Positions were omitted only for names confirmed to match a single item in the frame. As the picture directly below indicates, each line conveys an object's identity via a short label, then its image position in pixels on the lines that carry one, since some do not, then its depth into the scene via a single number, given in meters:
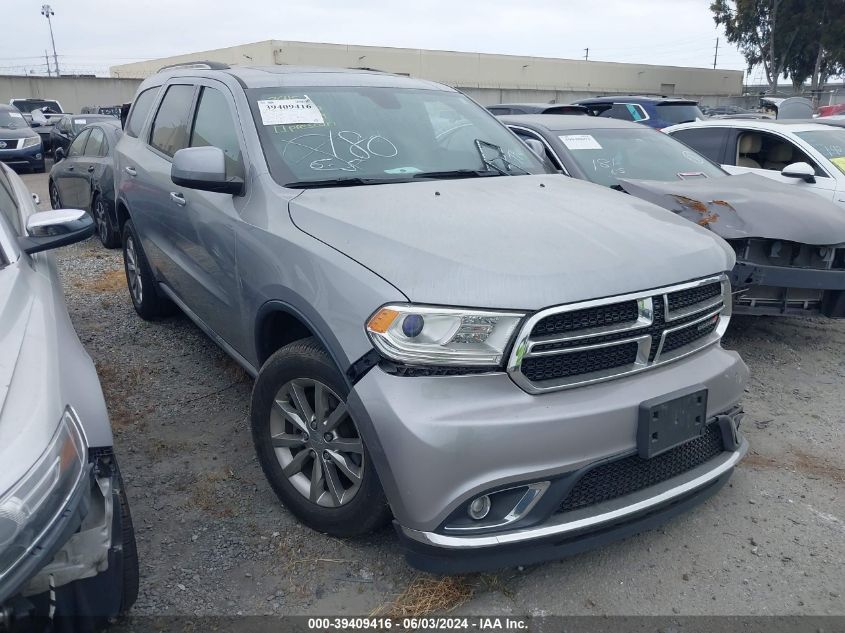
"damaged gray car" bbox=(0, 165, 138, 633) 1.62
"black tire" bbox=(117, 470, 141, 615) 2.18
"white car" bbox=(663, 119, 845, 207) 6.53
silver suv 2.21
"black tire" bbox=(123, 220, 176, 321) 5.11
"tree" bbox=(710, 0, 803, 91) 38.38
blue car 11.70
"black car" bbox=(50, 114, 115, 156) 16.36
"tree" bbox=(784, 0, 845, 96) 36.69
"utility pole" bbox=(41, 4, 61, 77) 60.25
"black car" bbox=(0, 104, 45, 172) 17.52
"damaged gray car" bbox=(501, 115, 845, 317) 4.42
